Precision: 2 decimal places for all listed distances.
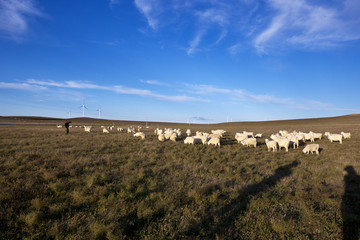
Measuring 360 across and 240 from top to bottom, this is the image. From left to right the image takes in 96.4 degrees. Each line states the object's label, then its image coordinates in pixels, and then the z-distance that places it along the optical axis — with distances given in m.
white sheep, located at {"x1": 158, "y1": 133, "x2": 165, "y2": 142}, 19.80
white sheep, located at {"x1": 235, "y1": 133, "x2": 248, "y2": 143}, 19.28
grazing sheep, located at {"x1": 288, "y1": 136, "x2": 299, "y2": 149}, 16.08
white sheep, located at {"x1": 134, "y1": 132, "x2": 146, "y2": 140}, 21.27
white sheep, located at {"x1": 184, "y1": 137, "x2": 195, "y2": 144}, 17.66
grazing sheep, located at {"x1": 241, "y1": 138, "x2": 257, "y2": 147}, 16.44
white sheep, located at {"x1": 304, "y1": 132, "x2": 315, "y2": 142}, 20.16
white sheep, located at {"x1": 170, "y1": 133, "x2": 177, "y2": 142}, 20.06
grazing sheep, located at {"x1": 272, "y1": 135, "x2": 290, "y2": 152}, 14.71
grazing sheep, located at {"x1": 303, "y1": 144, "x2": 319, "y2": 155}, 13.04
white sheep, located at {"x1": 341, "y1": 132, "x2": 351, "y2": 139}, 22.06
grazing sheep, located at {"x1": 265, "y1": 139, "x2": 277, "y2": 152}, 14.37
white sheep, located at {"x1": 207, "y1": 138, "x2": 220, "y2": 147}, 17.00
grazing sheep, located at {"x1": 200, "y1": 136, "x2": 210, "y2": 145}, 18.09
